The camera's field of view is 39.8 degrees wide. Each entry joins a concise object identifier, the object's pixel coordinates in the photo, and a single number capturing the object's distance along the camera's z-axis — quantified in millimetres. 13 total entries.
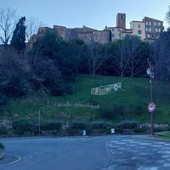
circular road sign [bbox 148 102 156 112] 18496
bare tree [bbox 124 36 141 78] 44216
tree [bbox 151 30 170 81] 40642
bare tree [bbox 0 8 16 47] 41858
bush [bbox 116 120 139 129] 25831
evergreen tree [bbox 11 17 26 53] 39093
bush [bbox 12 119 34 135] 24596
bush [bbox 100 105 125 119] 31269
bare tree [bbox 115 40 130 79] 43933
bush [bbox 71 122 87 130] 25365
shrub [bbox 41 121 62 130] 25348
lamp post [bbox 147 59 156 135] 18496
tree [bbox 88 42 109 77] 43783
